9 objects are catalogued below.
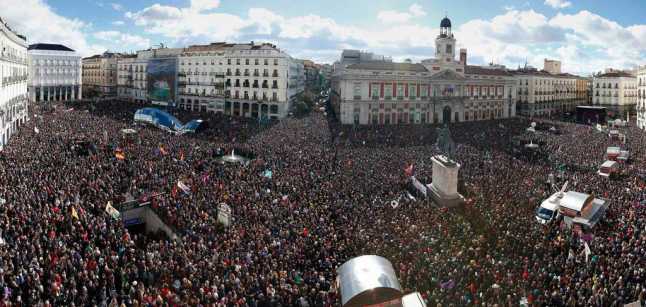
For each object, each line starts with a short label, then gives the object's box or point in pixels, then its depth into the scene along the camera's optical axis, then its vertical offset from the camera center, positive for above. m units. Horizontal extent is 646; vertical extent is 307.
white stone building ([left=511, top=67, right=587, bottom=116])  105.06 +6.96
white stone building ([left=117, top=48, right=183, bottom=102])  93.75 +7.92
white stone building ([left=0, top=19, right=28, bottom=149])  47.62 +2.93
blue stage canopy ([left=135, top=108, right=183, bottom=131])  56.06 -0.49
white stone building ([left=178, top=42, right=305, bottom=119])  74.88 +5.52
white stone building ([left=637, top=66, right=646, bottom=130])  81.42 +4.55
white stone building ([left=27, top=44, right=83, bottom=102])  92.39 +7.24
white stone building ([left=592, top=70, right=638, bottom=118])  107.88 +7.16
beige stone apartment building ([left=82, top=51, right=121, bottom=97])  114.56 +8.65
